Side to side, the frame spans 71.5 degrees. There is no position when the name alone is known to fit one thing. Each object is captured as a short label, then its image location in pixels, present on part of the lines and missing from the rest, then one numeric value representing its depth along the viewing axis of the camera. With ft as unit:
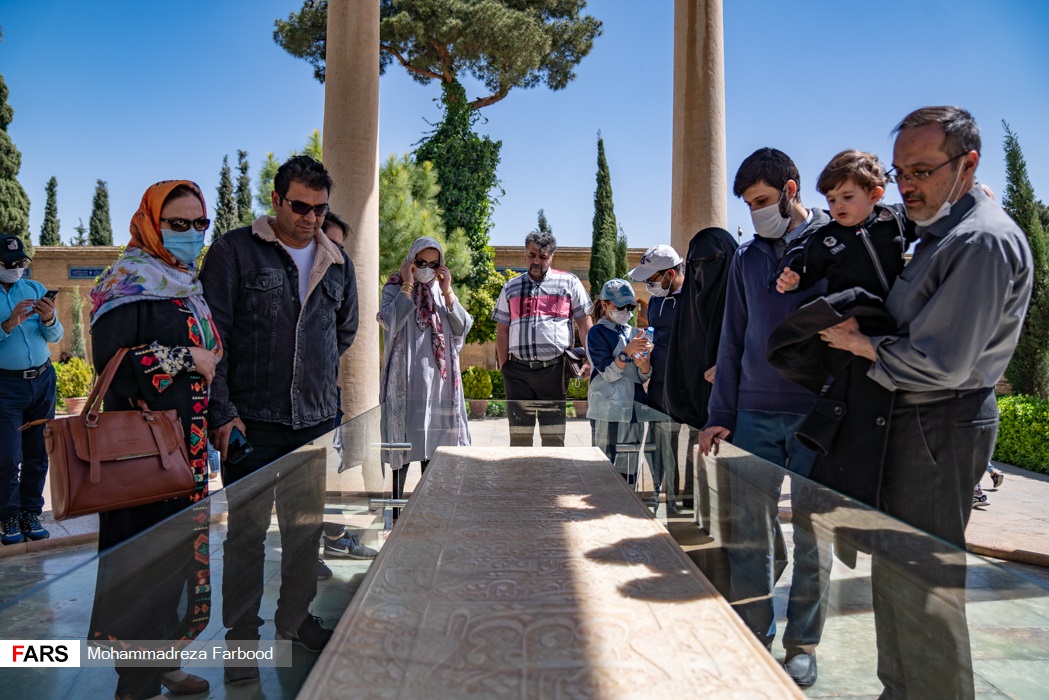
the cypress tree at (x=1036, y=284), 31.35
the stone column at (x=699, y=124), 18.16
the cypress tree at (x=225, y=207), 85.10
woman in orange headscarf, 7.34
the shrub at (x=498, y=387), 49.40
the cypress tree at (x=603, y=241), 72.64
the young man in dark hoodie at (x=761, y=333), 8.29
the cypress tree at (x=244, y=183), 103.76
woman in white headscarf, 13.50
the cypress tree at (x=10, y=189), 44.24
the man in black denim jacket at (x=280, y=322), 8.89
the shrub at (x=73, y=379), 48.03
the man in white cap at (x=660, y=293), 12.91
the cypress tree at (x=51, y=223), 102.17
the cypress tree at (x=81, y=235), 113.91
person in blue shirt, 13.88
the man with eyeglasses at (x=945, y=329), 5.69
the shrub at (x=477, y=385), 44.60
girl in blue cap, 13.28
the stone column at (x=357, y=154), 17.15
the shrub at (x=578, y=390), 45.06
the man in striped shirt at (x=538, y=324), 15.21
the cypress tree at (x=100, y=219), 108.31
